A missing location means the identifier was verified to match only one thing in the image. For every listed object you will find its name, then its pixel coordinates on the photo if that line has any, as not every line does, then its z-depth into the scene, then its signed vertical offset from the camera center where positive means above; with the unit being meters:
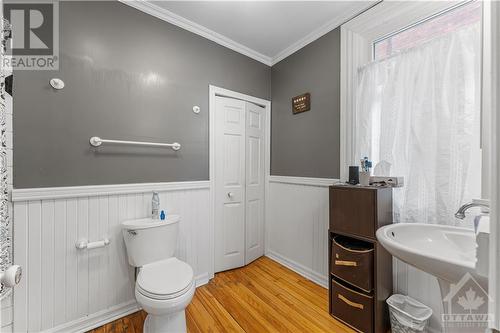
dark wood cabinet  1.48 -0.70
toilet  1.28 -0.76
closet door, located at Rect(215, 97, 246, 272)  2.33 -0.21
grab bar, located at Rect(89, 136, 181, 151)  1.59 +0.18
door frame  2.21 +0.18
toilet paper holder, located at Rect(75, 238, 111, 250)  1.51 -0.57
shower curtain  0.72 -0.24
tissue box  1.56 -0.11
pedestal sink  0.82 -0.41
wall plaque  2.27 +0.69
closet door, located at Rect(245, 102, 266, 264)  2.57 -0.20
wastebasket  1.35 -1.00
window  1.38 +1.02
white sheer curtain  1.31 +0.31
